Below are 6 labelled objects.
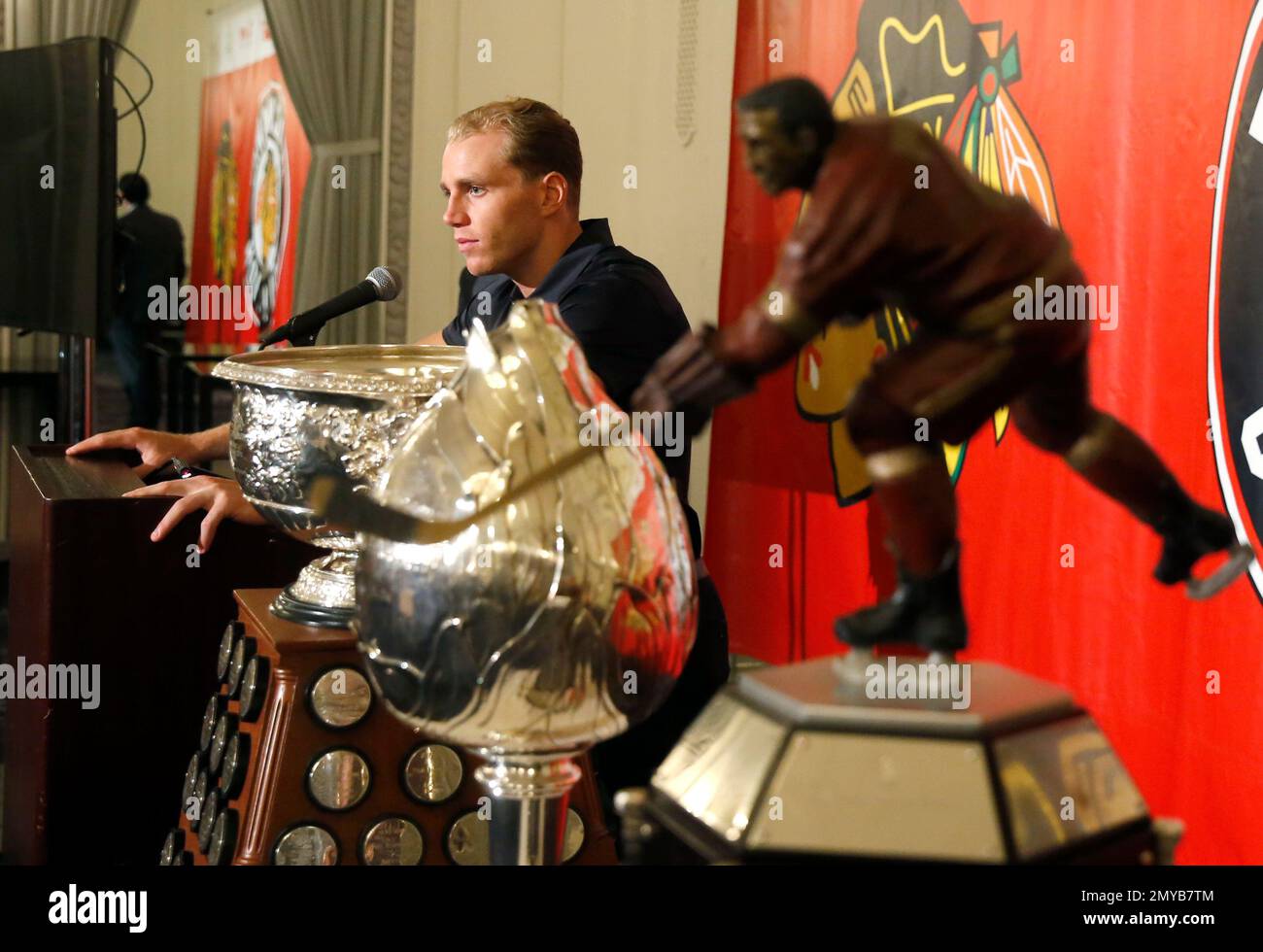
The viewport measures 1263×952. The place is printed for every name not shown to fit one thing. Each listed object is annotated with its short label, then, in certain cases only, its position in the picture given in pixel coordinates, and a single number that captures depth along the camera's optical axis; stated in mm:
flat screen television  2678
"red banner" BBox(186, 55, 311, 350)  5586
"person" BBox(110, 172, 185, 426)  5137
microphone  1424
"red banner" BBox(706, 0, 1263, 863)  1822
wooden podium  1672
